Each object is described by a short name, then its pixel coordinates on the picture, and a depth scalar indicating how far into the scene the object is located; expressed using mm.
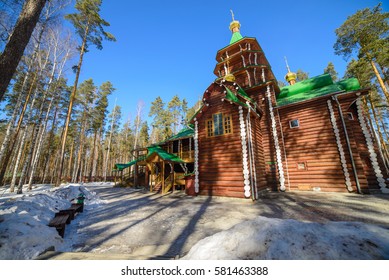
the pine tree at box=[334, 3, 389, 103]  13680
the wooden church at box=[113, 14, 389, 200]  10273
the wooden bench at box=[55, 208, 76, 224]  5926
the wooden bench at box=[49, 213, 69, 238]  4668
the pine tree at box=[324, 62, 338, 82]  27406
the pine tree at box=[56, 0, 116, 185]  15531
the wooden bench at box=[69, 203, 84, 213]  7260
